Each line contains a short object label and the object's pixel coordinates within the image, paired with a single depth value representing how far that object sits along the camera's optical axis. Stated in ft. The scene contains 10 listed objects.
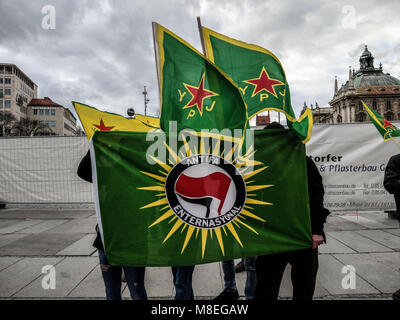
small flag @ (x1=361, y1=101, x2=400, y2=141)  12.53
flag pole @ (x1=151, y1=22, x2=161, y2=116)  6.74
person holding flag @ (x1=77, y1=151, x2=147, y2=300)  7.21
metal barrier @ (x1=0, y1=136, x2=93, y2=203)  25.84
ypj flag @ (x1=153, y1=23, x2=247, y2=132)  6.75
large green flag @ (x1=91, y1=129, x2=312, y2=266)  6.79
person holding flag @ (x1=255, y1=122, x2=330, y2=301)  6.98
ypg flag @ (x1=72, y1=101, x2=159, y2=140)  11.52
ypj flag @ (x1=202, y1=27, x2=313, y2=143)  9.92
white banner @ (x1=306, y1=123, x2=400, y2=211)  20.58
